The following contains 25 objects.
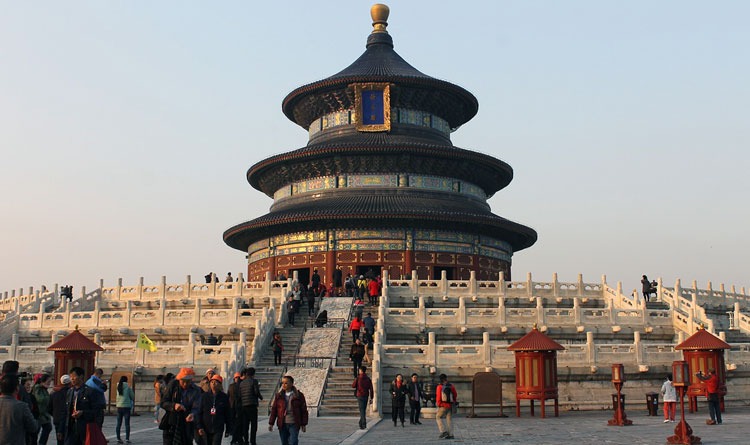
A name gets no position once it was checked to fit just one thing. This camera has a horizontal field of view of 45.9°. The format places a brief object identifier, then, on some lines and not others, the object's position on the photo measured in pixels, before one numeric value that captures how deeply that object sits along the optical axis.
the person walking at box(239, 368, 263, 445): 15.77
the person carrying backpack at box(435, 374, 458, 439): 17.48
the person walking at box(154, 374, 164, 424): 19.39
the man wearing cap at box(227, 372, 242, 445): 15.58
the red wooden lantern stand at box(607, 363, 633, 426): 19.37
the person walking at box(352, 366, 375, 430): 19.59
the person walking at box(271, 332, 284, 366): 26.64
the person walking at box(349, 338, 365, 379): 24.94
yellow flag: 24.73
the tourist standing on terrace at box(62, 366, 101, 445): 13.33
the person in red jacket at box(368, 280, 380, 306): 34.47
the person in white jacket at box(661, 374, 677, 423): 20.23
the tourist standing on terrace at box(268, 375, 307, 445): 14.84
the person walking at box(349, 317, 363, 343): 27.58
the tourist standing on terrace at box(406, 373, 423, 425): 21.36
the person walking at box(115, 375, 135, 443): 17.31
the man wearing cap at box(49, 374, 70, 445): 13.96
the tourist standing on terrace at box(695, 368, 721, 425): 19.81
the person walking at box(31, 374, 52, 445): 14.84
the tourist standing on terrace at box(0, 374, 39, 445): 9.61
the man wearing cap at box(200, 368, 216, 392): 14.02
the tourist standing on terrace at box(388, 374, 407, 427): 20.71
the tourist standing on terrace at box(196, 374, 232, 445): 13.82
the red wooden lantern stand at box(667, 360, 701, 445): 15.30
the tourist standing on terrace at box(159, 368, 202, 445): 13.65
